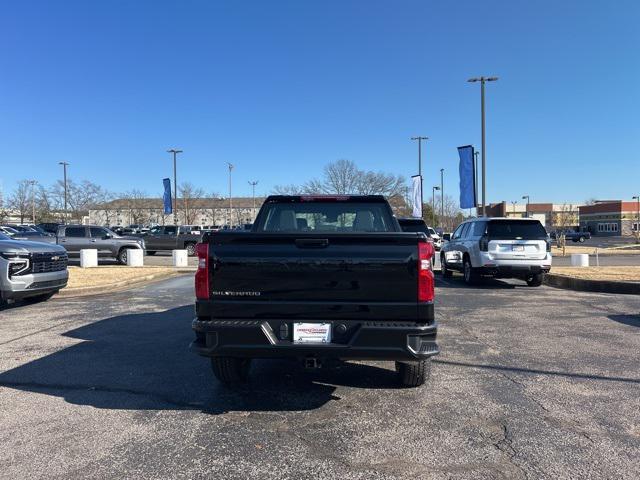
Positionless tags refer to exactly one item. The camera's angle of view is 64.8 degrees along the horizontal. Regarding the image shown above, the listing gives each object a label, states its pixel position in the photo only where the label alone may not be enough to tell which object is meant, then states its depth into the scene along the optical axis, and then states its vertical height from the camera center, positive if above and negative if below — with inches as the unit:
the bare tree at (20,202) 2596.0 +189.6
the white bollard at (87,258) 738.2 -29.8
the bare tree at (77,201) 2443.4 +184.1
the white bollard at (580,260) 713.6 -42.6
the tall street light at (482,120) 1081.4 +244.1
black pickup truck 157.3 -19.5
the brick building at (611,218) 3339.1 +79.9
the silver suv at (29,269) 349.4 -22.2
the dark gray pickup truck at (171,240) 1095.6 -7.6
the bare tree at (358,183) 2171.5 +219.3
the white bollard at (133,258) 784.9 -33.1
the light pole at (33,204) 2467.2 +172.9
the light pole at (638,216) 2955.2 +83.8
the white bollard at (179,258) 772.0 -33.4
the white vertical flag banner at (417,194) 1471.5 +113.5
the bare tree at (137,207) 3149.6 +187.5
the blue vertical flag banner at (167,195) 1760.6 +145.6
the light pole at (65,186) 2244.1 +231.6
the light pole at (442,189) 2726.6 +238.8
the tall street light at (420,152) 1891.1 +300.8
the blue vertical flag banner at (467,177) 1144.2 +126.4
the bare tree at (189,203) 2866.4 +205.4
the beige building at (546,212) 3846.0 +172.9
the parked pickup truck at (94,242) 826.2 -7.2
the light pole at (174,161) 2017.1 +301.6
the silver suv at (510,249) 489.4 -17.2
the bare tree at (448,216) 3102.9 +118.8
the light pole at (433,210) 2758.4 +125.8
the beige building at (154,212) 3117.6 +166.6
